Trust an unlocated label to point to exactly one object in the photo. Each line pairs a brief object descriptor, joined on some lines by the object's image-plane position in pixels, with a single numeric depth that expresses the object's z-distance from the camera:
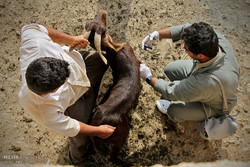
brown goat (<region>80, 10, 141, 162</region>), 2.87
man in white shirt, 1.88
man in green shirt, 2.38
